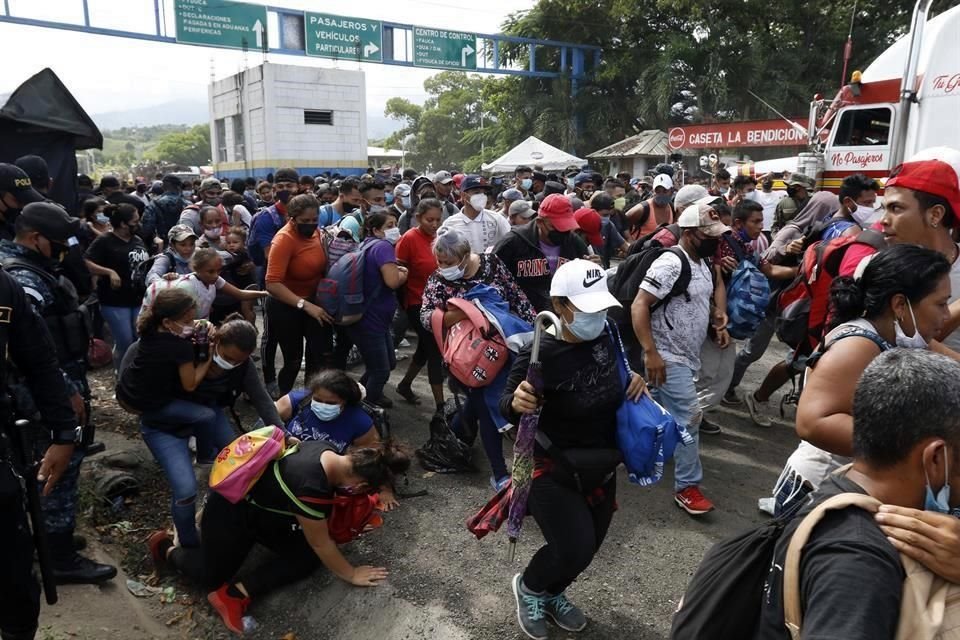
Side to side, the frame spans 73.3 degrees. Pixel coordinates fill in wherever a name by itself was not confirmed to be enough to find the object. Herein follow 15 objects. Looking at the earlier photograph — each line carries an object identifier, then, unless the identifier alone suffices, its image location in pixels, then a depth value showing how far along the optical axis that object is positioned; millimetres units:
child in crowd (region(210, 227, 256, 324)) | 6072
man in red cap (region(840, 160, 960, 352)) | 2660
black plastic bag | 4652
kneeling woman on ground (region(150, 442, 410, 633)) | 3119
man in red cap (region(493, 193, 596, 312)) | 4668
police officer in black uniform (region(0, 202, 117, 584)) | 3293
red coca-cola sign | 15891
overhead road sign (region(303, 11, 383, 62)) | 25422
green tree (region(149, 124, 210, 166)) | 109938
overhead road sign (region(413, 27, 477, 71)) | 27609
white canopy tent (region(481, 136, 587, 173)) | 21547
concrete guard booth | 29828
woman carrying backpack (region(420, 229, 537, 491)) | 4176
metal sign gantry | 22812
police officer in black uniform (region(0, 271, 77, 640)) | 2504
